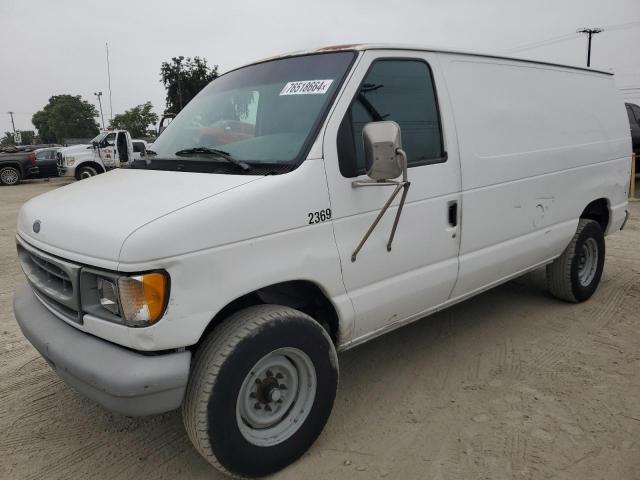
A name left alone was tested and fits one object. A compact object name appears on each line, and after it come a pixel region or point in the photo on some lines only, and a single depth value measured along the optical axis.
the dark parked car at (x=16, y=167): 19.82
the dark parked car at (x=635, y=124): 12.39
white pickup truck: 18.53
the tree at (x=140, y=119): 57.75
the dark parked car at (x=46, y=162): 20.87
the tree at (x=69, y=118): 90.06
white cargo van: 2.16
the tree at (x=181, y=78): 37.09
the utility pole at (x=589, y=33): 42.78
